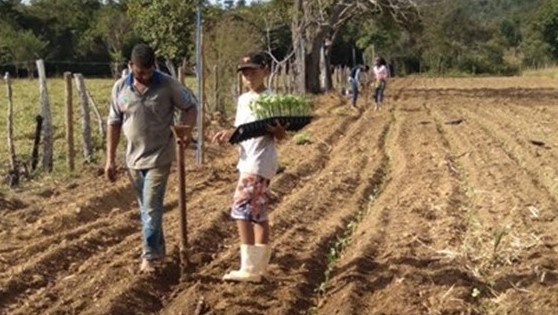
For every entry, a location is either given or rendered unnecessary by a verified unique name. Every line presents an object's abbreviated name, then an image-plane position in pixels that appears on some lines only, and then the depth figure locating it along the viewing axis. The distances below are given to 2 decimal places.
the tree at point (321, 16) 35.75
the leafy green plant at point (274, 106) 6.24
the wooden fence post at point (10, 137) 11.20
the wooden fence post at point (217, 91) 21.05
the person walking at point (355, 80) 25.62
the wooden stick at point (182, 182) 6.50
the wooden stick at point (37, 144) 11.96
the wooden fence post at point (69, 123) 12.38
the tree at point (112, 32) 57.47
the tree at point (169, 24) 27.64
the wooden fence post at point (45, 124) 12.16
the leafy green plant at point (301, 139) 16.41
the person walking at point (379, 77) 24.52
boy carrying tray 6.35
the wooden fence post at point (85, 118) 13.13
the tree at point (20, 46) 54.12
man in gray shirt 6.61
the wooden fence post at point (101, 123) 14.59
